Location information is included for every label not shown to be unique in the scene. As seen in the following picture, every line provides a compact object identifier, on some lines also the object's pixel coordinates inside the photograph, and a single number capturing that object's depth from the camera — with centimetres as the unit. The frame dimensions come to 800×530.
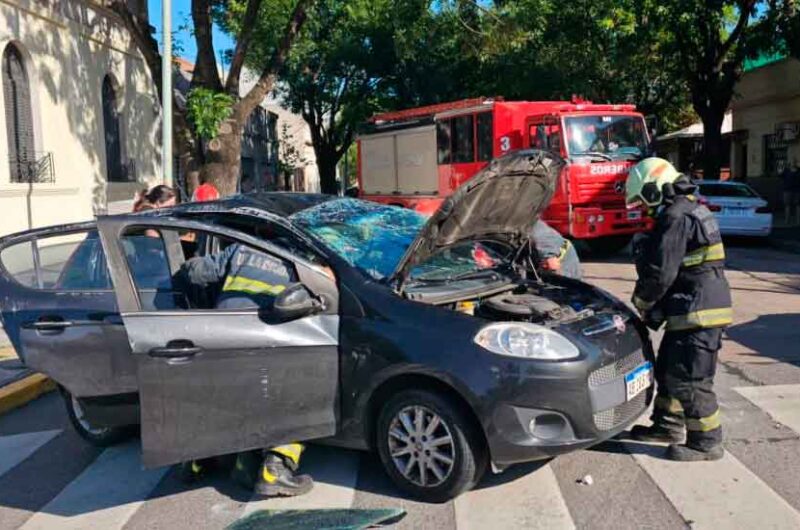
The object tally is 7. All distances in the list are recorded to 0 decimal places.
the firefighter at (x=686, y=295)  422
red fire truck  1294
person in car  411
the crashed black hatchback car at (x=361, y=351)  373
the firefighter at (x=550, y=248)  555
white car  1493
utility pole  997
